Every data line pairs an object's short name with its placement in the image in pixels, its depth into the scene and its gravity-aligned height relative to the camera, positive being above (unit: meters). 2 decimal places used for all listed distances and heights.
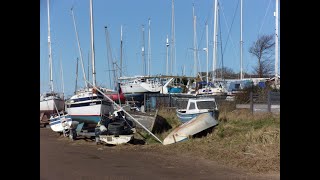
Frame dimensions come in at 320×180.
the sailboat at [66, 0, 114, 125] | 23.74 -1.37
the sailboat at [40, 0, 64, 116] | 33.45 -1.47
